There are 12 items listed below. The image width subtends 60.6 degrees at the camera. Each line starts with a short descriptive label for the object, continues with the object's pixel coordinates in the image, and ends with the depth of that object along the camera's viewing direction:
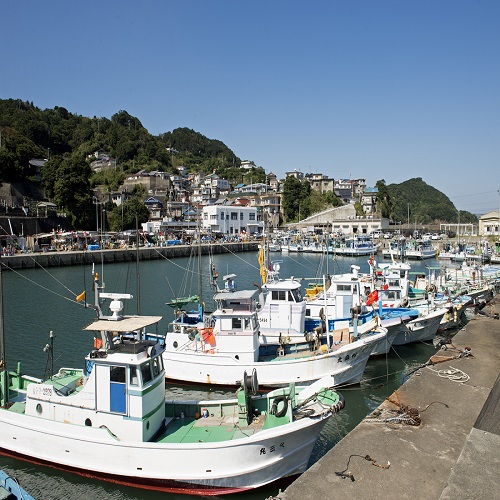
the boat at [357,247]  64.25
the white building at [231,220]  76.52
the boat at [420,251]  60.08
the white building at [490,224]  77.38
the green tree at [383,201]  92.25
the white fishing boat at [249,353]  13.09
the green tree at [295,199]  91.50
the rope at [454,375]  10.50
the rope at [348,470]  6.42
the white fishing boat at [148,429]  8.39
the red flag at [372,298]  18.61
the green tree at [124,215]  67.69
